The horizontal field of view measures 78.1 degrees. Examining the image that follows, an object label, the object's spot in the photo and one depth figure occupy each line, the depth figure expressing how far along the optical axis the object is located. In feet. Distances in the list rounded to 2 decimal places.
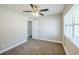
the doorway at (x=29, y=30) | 14.31
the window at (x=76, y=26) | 4.32
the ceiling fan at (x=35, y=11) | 6.16
